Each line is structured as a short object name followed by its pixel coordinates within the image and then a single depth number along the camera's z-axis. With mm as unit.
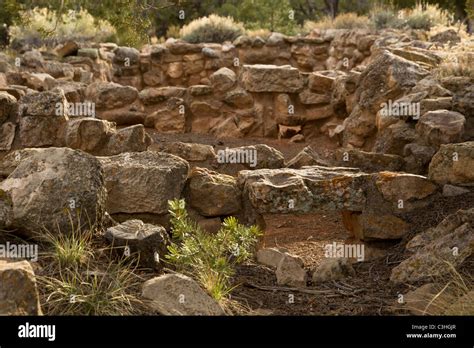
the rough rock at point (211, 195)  6078
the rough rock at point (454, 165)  6043
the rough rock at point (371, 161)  6742
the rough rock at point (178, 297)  4406
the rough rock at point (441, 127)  6672
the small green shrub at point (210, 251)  4820
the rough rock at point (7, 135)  7066
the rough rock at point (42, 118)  6938
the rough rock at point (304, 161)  7090
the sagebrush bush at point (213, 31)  16266
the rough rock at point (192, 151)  7309
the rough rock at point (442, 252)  5172
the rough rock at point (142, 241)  4910
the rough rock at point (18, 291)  3877
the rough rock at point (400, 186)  6082
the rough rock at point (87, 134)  6902
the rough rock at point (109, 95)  9922
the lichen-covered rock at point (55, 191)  4883
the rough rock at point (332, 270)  5512
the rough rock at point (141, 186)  5793
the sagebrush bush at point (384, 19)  15539
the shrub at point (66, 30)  14711
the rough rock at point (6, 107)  7098
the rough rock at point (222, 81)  10703
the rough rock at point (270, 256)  5785
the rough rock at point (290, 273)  5395
